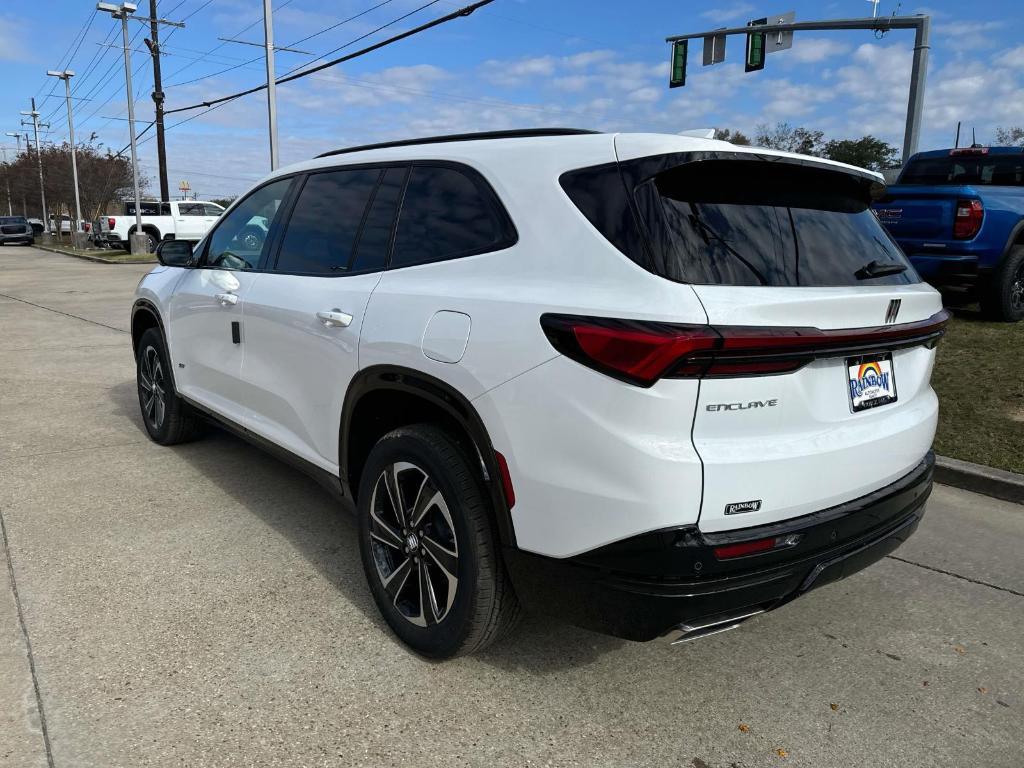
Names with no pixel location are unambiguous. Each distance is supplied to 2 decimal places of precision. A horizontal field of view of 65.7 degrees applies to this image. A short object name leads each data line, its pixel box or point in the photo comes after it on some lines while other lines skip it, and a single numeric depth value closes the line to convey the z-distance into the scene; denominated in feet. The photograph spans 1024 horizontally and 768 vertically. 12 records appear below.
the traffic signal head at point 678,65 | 68.03
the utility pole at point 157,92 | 103.65
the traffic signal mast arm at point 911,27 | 49.60
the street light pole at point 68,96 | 161.27
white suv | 6.76
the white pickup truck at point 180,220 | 95.50
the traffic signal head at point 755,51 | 63.05
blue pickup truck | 25.12
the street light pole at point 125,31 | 108.37
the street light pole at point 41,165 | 197.88
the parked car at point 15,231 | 156.87
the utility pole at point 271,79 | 66.74
